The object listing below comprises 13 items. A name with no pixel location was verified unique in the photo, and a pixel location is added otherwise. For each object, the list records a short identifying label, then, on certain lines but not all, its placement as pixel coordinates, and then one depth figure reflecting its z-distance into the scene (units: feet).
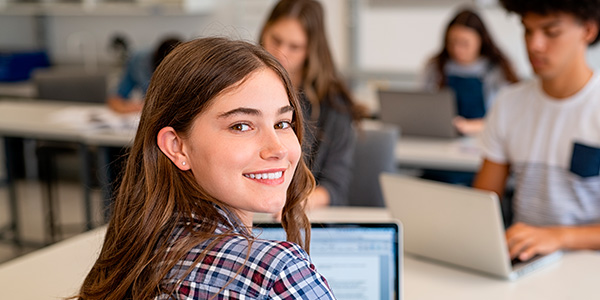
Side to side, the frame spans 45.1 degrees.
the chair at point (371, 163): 9.14
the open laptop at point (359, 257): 4.81
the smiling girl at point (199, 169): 3.33
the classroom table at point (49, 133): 11.80
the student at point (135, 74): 15.37
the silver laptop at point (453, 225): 5.37
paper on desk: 12.07
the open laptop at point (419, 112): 11.32
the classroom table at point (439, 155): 10.27
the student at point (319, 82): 8.06
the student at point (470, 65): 13.56
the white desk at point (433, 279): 5.46
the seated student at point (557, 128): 6.72
